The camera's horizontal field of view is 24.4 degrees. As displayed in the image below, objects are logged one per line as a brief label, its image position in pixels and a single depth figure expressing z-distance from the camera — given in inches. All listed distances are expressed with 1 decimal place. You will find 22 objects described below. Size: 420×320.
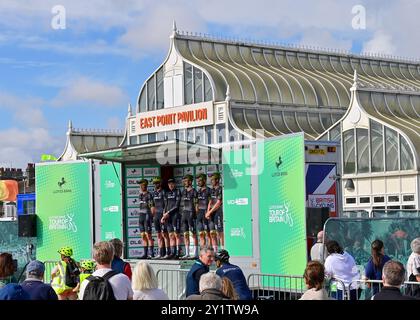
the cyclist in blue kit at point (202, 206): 796.0
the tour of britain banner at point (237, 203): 712.4
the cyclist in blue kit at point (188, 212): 818.2
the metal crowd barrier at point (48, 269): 856.9
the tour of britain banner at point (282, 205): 662.5
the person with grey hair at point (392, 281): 340.5
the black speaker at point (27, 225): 945.3
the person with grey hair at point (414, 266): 503.8
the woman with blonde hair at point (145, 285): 374.0
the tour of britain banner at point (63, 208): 890.1
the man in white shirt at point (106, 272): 377.7
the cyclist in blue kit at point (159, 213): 847.1
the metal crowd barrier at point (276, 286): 634.2
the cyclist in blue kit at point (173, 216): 839.1
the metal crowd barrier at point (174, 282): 688.4
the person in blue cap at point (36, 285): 388.5
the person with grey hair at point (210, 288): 341.4
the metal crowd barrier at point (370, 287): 524.4
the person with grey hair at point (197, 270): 473.1
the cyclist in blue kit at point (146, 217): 851.4
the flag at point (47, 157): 1547.6
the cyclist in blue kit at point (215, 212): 770.2
